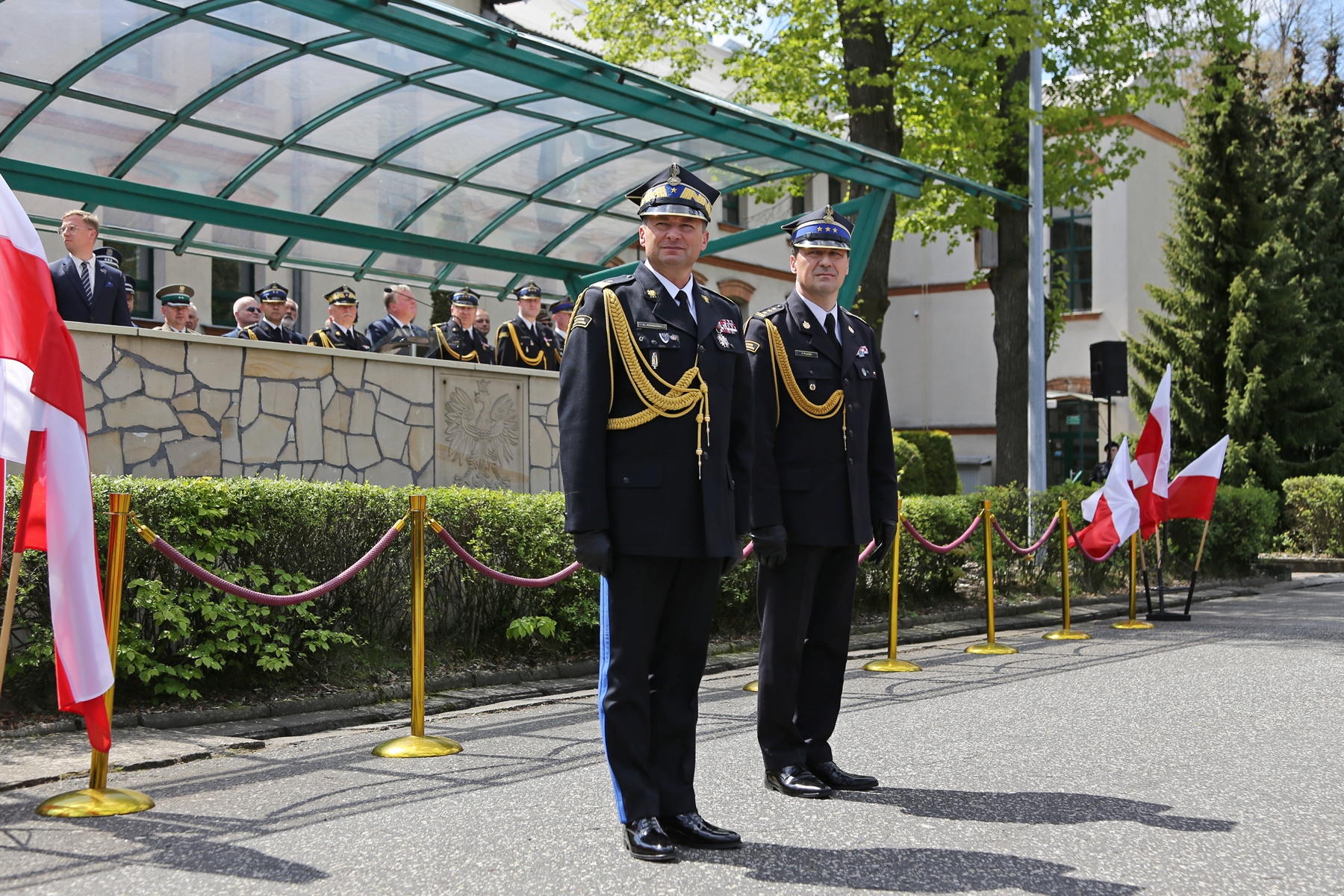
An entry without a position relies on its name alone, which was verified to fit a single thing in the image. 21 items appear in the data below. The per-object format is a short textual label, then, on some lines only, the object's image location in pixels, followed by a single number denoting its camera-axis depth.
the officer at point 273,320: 12.28
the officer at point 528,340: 13.86
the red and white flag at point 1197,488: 12.51
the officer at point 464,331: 13.54
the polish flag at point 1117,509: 11.81
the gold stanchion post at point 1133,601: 12.12
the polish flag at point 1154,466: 12.20
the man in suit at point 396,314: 13.04
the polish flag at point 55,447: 4.93
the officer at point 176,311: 11.71
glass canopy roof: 9.52
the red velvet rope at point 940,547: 10.21
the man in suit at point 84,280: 9.73
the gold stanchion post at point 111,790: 5.04
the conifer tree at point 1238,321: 25.84
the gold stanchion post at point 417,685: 6.26
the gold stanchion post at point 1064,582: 11.17
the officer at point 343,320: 12.77
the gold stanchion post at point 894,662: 9.09
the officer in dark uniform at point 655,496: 4.43
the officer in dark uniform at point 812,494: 5.32
